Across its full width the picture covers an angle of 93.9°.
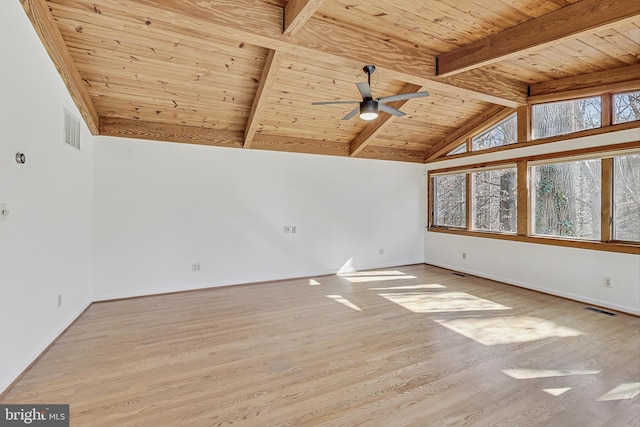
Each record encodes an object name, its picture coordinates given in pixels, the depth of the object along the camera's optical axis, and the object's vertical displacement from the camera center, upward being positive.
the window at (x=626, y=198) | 3.65 +0.23
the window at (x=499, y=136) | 5.02 +1.42
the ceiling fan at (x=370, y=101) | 3.11 +1.22
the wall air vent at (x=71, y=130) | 3.05 +0.92
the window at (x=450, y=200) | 5.98 +0.33
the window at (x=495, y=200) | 5.09 +0.29
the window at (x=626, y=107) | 3.69 +1.38
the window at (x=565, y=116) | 4.07 +1.45
